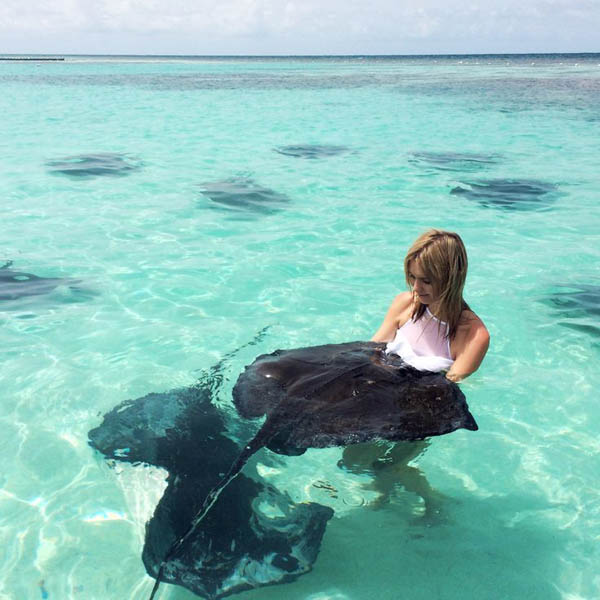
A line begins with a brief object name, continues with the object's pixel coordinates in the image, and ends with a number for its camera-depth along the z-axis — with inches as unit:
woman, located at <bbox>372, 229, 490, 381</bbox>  128.7
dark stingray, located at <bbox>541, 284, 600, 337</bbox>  255.7
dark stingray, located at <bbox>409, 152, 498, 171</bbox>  572.7
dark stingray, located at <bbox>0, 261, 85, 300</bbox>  279.4
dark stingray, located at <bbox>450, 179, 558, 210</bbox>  440.6
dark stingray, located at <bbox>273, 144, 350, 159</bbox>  618.6
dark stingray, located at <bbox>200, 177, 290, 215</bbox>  422.9
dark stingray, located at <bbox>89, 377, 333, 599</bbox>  125.0
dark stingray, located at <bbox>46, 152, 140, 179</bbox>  518.0
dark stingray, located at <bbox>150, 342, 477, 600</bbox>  123.7
